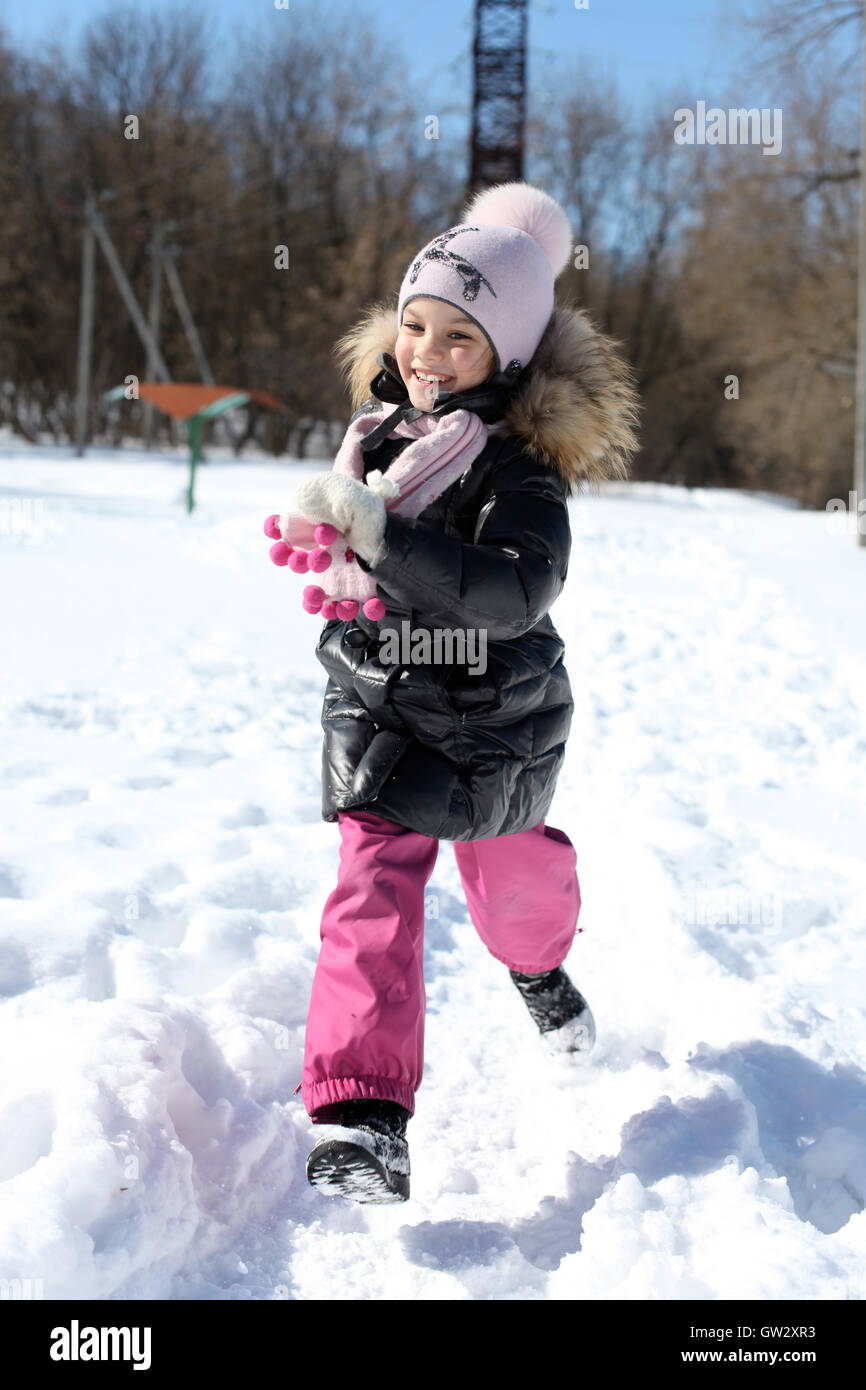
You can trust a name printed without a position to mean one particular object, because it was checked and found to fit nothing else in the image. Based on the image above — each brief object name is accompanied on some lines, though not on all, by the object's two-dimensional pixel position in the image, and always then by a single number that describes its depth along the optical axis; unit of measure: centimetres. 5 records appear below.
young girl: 161
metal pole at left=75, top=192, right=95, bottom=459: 2064
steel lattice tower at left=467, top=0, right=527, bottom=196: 2484
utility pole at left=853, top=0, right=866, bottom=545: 1064
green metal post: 1057
